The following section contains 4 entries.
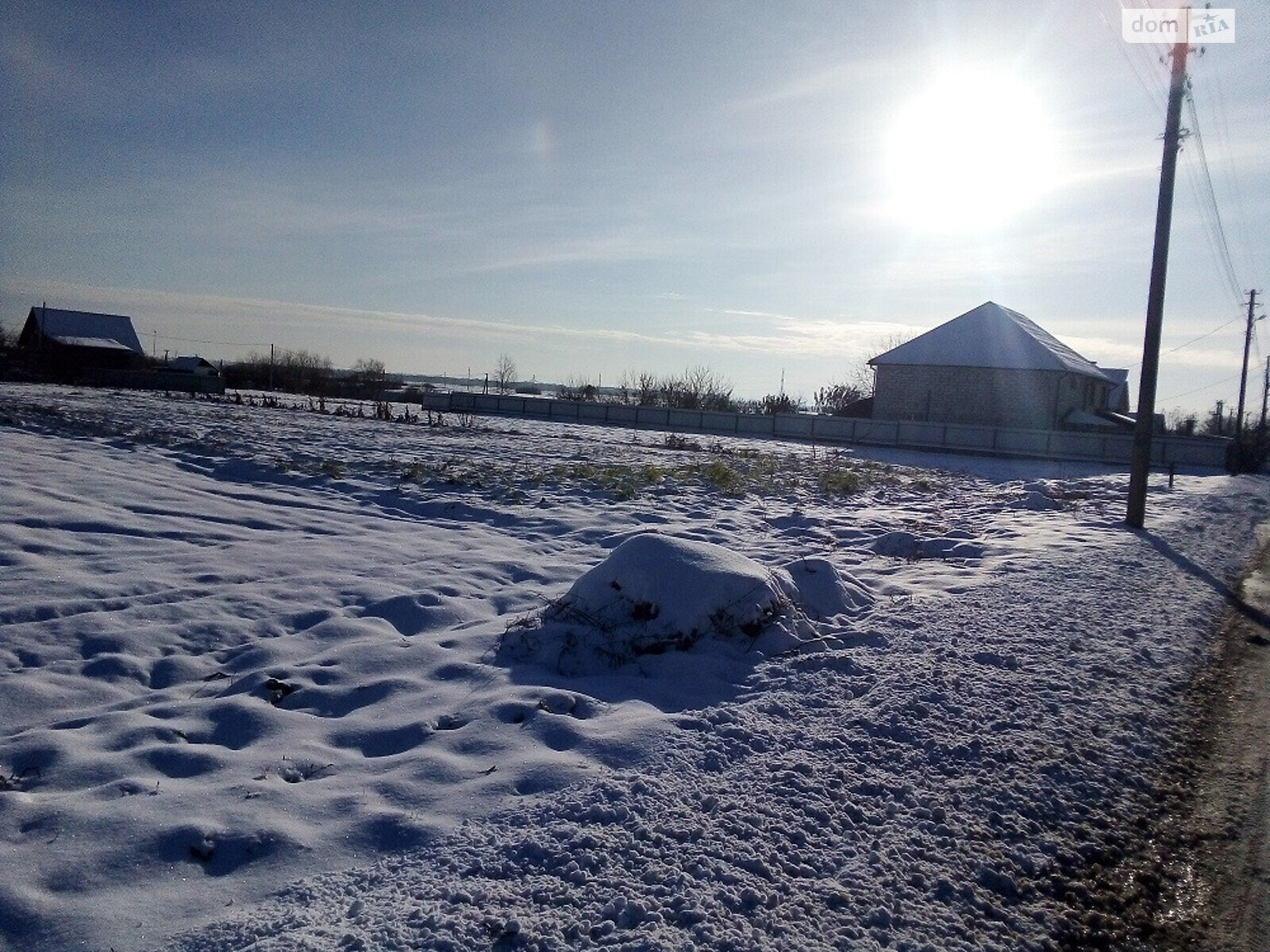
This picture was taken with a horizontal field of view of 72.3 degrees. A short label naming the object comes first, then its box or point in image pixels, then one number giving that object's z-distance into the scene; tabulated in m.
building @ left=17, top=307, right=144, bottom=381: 52.83
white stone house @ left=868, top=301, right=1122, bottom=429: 41.06
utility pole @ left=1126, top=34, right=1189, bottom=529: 13.93
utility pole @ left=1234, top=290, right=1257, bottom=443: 39.08
